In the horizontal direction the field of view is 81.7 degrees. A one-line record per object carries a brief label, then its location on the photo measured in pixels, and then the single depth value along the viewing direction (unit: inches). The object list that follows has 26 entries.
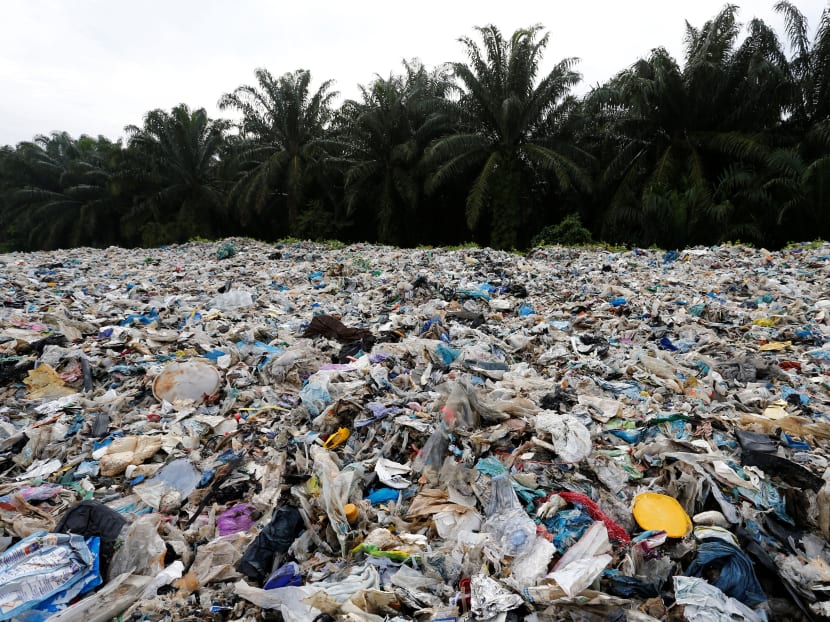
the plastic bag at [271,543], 77.7
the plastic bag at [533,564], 70.6
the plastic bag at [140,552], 77.2
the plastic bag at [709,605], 65.3
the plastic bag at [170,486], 95.7
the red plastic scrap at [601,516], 77.6
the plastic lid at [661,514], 78.5
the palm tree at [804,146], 423.5
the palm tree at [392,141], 607.8
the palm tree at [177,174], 719.7
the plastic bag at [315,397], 125.7
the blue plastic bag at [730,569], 69.3
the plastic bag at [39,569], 69.0
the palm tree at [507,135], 526.9
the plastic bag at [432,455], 98.8
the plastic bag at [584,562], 67.5
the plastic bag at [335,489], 82.7
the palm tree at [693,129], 471.8
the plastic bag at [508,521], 77.7
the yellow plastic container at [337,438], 113.1
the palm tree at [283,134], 636.1
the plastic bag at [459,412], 110.1
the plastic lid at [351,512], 85.8
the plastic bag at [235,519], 89.0
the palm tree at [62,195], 901.8
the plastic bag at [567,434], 97.6
